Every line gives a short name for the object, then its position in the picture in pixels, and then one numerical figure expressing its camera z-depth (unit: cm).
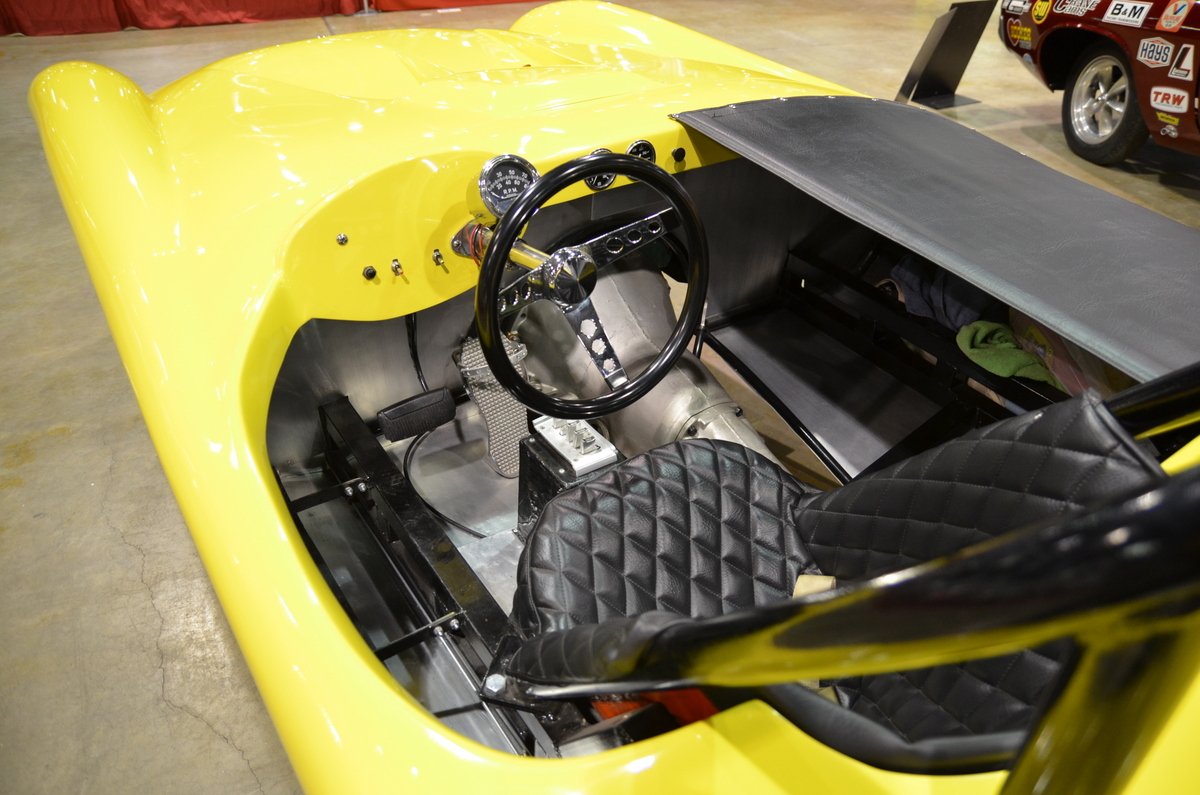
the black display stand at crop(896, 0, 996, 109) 483
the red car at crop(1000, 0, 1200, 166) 362
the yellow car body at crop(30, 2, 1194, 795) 87
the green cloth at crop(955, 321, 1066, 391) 181
